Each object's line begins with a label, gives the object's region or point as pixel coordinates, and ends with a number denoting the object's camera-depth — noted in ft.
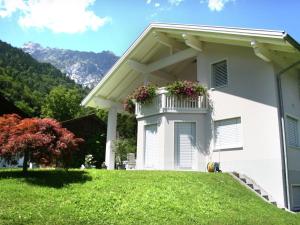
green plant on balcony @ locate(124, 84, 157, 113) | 58.59
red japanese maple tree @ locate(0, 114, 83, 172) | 38.91
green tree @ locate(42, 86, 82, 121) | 199.82
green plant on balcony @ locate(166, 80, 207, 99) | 55.52
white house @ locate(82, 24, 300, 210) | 47.06
